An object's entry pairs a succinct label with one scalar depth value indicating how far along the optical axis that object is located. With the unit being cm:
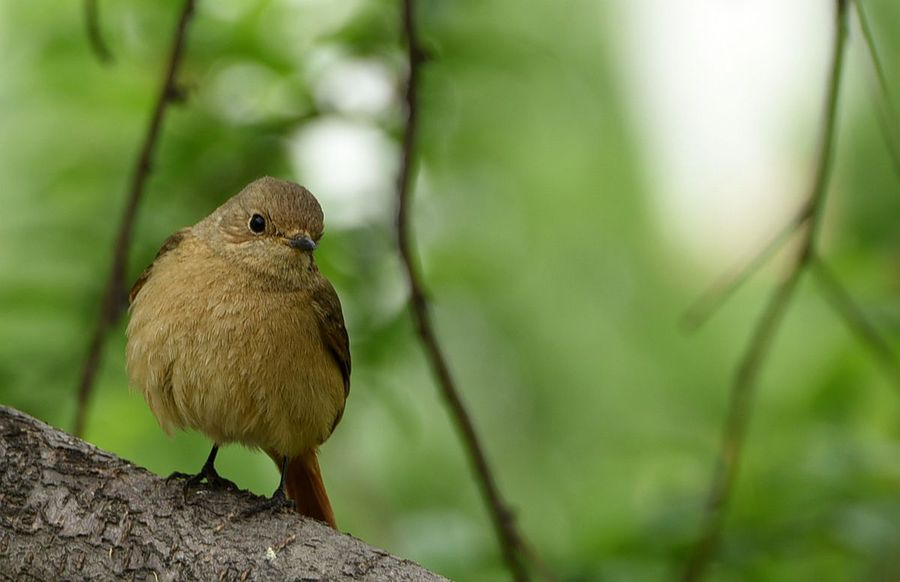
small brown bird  803
